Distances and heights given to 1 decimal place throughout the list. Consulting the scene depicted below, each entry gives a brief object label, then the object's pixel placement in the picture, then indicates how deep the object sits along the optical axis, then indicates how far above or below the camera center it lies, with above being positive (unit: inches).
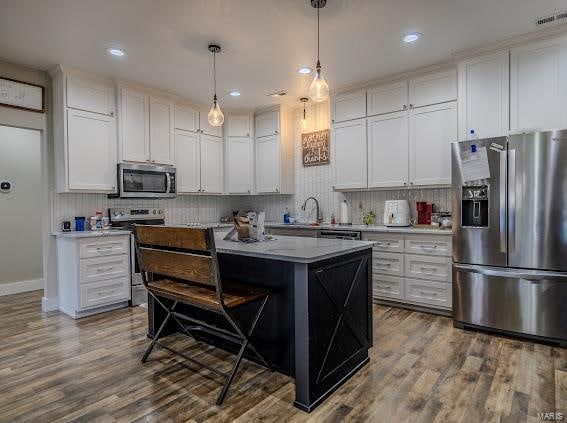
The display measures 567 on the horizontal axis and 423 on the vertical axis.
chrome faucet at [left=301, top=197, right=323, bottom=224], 198.1 -5.3
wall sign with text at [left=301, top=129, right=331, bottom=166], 195.6 +33.8
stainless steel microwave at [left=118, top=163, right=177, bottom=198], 161.5 +12.7
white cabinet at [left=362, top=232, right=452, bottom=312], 135.6 -27.3
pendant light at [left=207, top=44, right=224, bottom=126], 122.2 +33.1
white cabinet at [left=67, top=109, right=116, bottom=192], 146.6 +25.2
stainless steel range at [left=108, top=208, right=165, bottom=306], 157.2 -7.5
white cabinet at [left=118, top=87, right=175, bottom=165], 163.5 +40.0
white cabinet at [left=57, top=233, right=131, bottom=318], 140.3 -28.5
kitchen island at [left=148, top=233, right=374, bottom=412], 74.4 -25.0
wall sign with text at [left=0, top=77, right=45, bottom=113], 136.9 +47.0
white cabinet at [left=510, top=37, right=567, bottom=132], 117.2 +41.8
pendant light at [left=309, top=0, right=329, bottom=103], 96.6 +33.4
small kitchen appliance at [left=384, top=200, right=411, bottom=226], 157.1 -4.1
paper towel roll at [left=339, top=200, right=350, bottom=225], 181.5 -5.0
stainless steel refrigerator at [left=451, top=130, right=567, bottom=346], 106.3 -10.4
